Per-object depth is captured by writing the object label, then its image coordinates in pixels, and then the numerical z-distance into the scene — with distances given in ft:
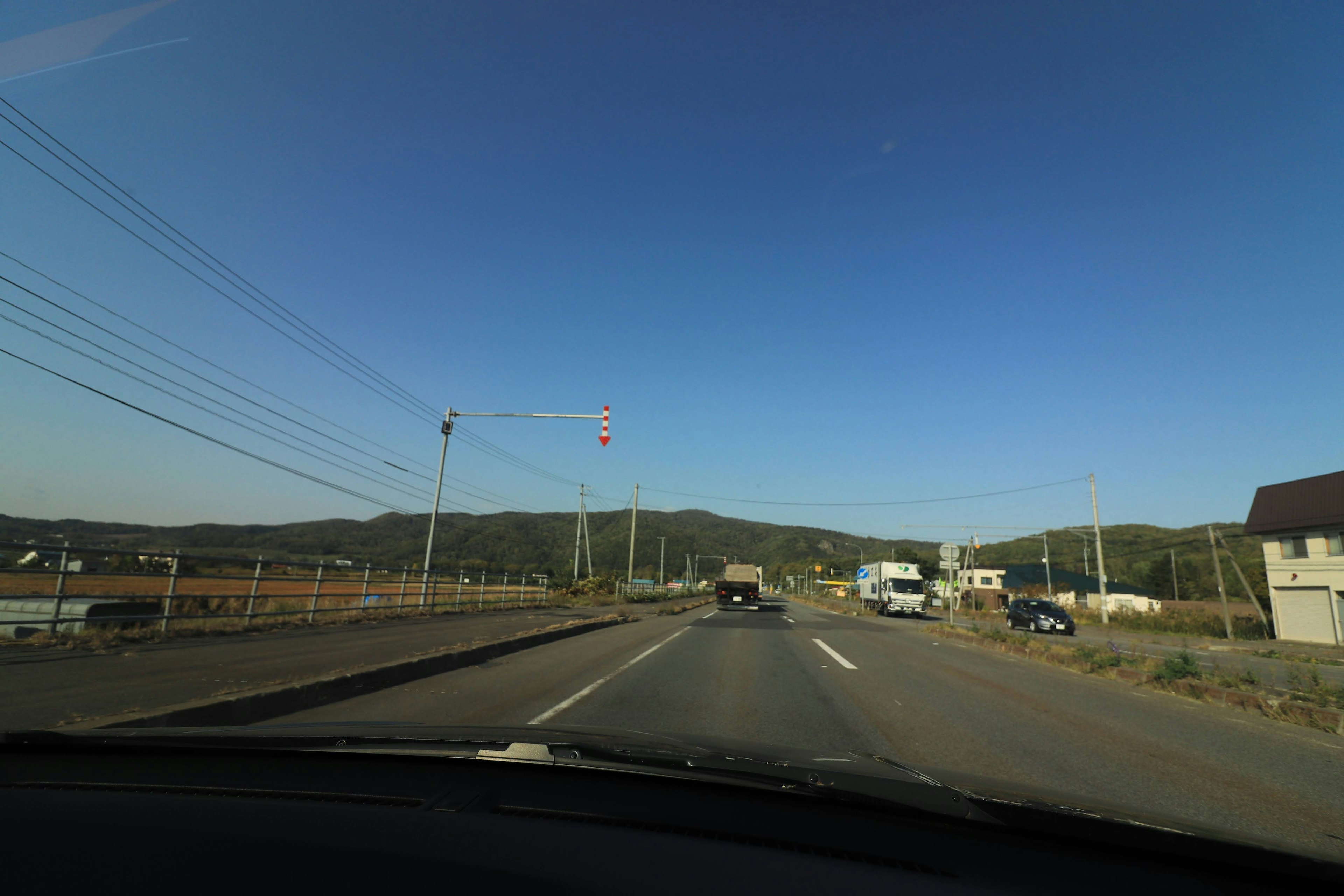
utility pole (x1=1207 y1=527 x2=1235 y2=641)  95.35
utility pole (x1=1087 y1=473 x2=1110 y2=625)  119.96
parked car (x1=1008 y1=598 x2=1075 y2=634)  96.02
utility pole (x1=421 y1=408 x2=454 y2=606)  74.54
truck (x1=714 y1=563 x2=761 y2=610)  138.41
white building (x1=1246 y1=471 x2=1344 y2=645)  99.14
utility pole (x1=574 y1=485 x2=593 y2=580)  161.07
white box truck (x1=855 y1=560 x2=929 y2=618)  137.69
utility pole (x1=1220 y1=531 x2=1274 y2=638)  92.43
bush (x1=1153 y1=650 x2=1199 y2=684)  32.83
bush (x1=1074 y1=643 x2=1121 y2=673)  38.70
